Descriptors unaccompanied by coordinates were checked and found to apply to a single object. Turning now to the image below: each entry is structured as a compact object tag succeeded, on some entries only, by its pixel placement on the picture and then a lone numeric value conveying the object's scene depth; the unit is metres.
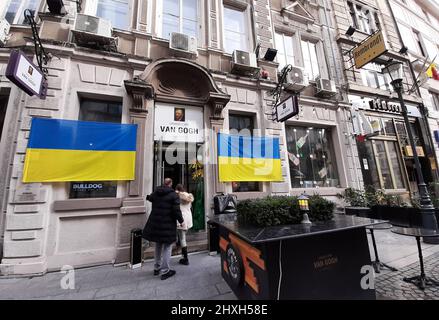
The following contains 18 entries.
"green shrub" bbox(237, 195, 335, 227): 2.88
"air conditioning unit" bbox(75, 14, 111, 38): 5.58
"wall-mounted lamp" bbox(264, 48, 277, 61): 7.82
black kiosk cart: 2.42
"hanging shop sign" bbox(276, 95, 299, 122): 6.19
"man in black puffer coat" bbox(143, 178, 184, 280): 3.93
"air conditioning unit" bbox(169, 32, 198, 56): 6.48
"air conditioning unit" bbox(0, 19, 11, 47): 5.15
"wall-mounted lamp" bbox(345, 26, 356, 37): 10.27
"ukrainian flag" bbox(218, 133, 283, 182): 6.45
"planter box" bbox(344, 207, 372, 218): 7.14
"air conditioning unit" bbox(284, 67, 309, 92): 8.18
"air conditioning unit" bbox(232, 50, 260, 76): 7.27
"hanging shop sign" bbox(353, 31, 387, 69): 8.88
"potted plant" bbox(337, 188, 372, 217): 7.22
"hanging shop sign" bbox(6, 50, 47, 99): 3.90
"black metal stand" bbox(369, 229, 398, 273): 3.96
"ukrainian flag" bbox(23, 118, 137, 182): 4.74
